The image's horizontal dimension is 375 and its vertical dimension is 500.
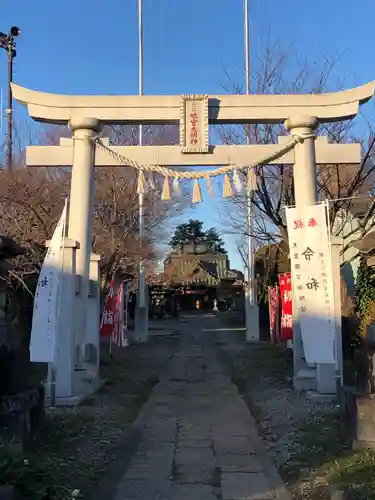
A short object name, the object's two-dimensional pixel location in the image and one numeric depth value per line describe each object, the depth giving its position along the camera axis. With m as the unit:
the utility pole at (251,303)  21.83
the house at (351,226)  16.43
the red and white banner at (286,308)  14.92
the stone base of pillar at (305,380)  9.88
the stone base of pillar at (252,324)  22.38
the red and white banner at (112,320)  15.55
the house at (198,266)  50.78
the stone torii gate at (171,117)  10.08
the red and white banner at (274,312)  19.56
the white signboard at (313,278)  8.69
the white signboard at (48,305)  8.56
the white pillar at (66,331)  9.11
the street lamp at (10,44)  20.48
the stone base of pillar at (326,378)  9.27
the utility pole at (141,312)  21.84
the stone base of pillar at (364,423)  6.03
